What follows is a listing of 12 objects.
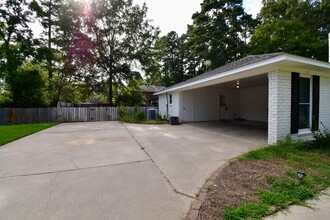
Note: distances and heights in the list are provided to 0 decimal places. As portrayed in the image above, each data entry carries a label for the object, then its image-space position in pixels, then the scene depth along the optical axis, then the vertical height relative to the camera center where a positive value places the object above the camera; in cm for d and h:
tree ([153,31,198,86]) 2919 +689
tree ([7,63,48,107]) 1414 +151
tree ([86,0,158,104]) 2004 +786
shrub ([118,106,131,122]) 1477 -57
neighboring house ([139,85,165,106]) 3215 +267
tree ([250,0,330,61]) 1475 +659
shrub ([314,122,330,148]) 532 -101
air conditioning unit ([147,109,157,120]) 1512 -64
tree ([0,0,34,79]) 1499 +637
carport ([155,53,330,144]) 549 +55
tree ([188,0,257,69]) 2055 +870
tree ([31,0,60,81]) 1830 +854
